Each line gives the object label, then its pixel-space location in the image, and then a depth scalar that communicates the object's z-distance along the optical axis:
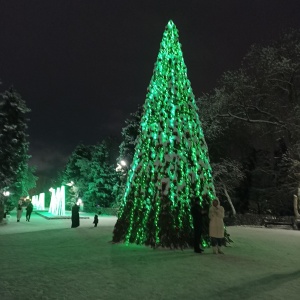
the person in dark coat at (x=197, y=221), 10.13
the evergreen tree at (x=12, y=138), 31.90
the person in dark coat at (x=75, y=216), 20.55
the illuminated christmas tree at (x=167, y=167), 10.87
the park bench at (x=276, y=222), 22.25
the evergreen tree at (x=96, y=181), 52.81
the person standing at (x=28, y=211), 27.60
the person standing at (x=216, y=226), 9.98
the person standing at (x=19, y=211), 26.98
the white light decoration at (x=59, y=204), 40.78
